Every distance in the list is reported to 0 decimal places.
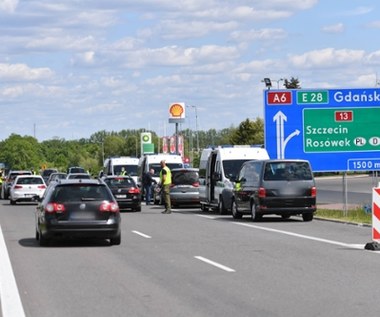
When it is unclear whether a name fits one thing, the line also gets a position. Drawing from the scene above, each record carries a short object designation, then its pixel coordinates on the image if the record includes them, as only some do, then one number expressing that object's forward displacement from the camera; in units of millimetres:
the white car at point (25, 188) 44781
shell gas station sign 95769
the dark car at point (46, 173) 75856
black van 27188
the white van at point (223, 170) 32234
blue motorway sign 33031
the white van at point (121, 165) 53500
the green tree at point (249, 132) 112750
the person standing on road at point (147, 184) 43281
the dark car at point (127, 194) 36031
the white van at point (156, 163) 47562
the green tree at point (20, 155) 190125
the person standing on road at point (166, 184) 33562
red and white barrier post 18338
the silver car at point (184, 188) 38312
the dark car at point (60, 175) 58375
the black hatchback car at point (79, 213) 19062
